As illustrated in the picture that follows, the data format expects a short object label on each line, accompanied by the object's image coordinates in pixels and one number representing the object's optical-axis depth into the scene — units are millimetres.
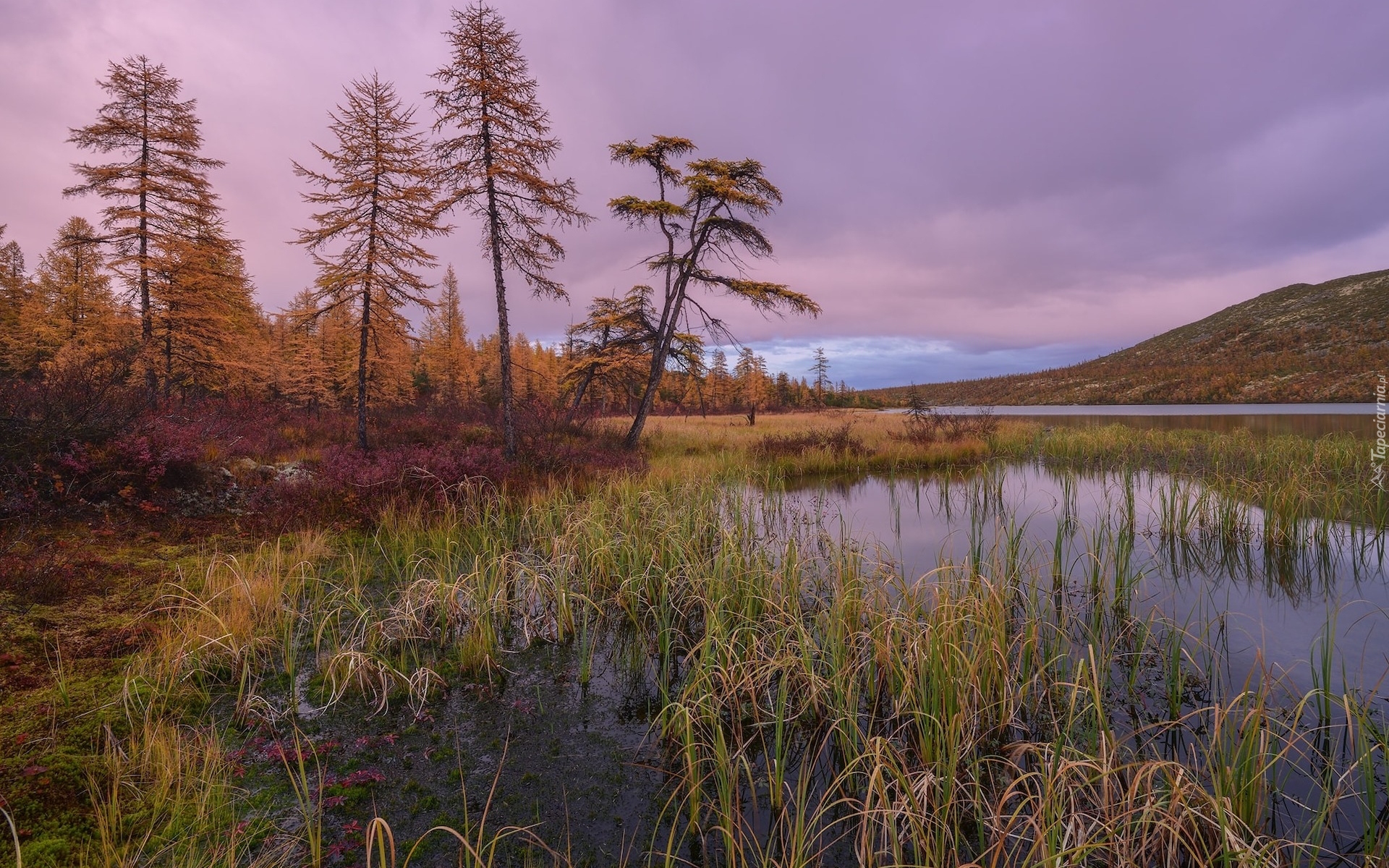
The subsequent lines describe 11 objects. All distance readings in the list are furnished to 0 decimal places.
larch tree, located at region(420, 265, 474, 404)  41438
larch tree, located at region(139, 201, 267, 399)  19234
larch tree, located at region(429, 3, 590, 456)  13703
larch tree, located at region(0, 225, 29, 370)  35562
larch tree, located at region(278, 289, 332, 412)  26406
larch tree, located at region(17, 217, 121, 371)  18609
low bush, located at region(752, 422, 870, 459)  18225
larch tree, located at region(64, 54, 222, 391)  18359
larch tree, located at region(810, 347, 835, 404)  87269
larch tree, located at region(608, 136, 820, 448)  17266
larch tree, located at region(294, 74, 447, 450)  16484
